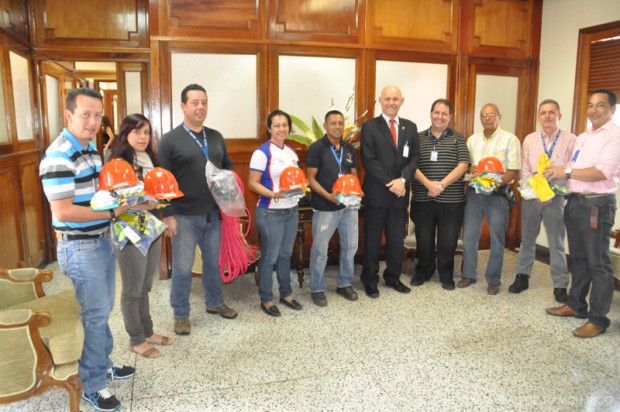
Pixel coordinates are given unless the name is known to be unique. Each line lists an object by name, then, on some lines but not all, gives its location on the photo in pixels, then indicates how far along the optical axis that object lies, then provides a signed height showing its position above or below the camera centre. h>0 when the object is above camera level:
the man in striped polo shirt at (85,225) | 1.94 -0.40
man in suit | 3.69 -0.31
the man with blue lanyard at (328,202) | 3.49 -0.51
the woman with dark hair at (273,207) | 3.21 -0.51
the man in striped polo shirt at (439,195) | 3.88 -0.51
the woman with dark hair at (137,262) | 2.47 -0.70
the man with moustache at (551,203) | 3.66 -0.55
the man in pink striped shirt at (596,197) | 2.99 -0.41
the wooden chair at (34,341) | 1.92 -0.90
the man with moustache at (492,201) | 3.88 -0.55
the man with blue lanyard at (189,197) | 2.93 -0.40
